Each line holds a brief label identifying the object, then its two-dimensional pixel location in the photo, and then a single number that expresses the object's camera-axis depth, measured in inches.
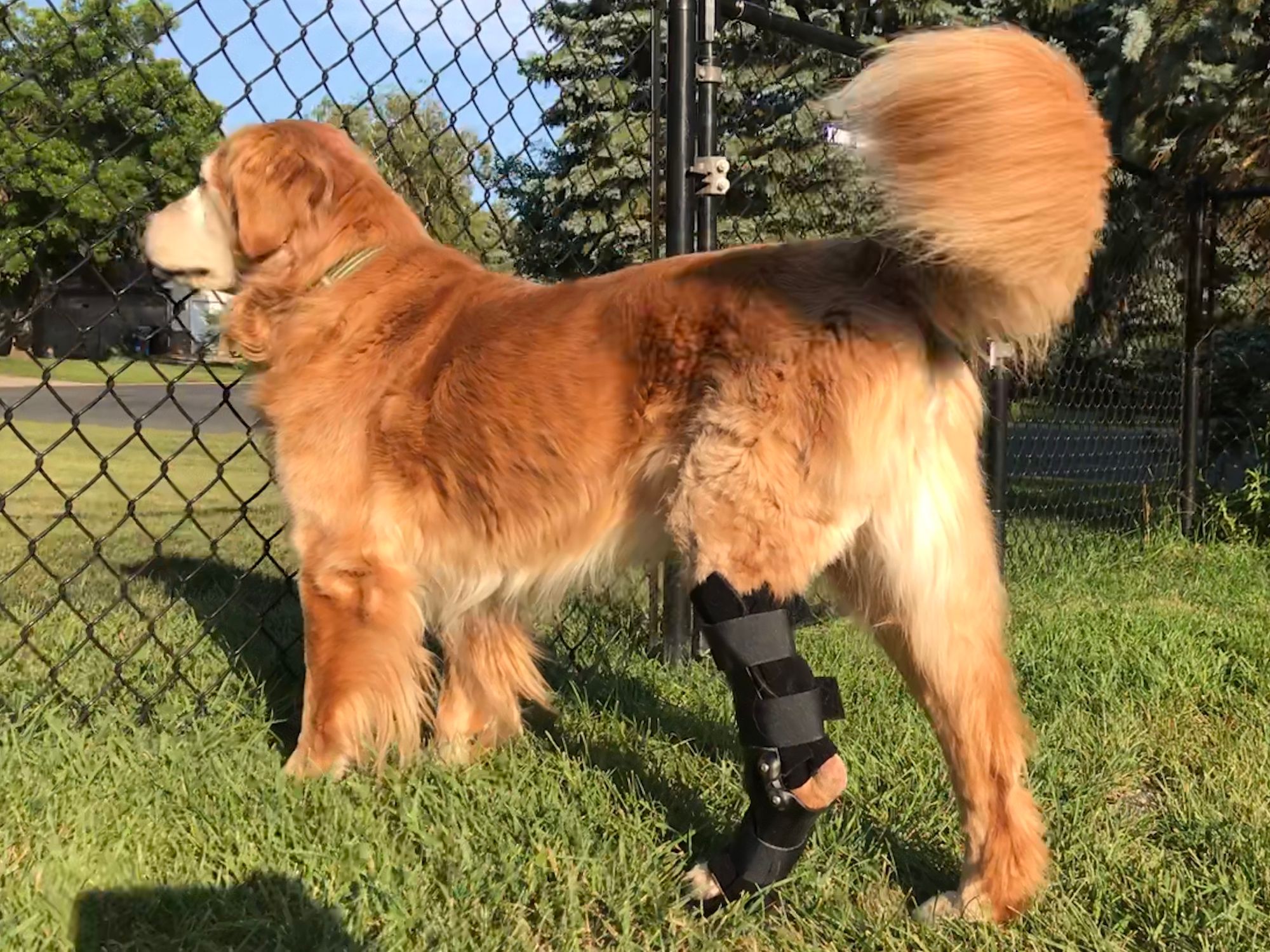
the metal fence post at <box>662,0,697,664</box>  129.3
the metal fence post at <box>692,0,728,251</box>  131.1
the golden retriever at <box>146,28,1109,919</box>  74.1
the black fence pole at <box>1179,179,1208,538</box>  249.8
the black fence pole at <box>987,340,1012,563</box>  169.3
